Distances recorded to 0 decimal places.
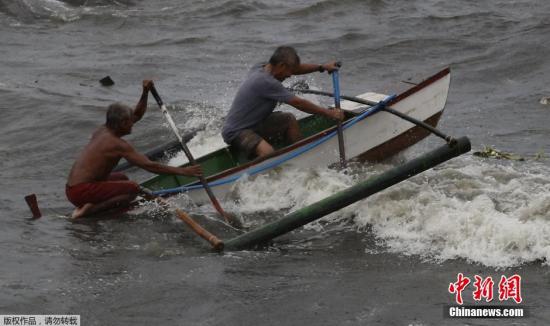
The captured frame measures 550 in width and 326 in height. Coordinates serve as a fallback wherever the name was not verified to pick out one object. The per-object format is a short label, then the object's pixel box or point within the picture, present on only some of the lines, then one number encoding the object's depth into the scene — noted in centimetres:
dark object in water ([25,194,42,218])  1694
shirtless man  1628
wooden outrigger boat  1787
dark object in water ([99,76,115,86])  3003
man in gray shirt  1750
